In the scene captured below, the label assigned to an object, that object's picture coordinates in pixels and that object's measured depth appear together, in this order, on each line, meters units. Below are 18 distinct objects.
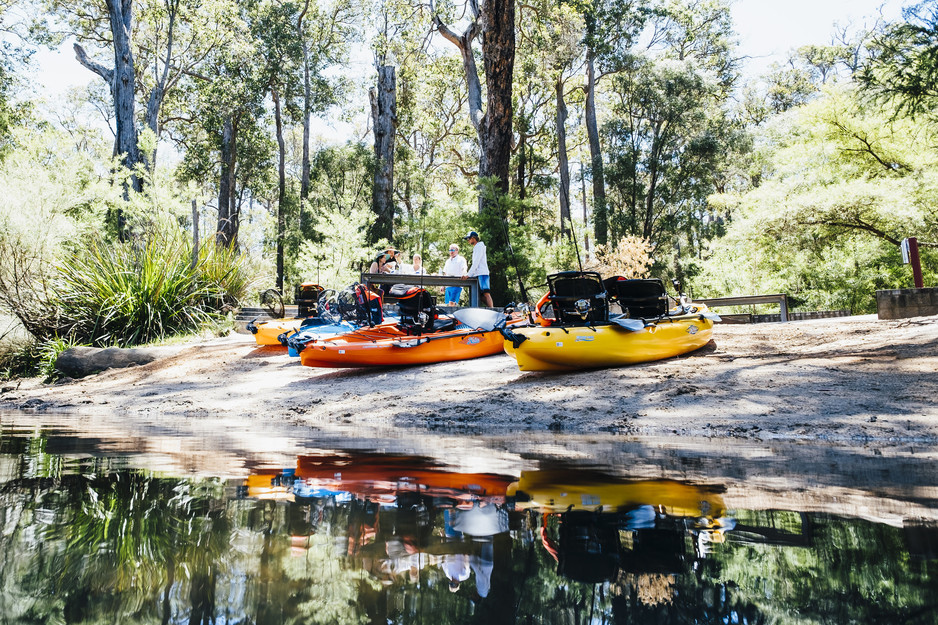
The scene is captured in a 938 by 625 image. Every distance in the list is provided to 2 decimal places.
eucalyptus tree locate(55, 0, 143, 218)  22.38
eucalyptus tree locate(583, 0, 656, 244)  27.73
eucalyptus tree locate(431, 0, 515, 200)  17.45
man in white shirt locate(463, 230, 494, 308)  12.60
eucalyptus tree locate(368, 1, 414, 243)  28.39
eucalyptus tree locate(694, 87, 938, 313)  17.58
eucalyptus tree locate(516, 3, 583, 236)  27.00
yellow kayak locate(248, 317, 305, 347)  12.82
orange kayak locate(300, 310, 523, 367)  10.51
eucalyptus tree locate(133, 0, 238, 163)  29.94
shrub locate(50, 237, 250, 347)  14.10
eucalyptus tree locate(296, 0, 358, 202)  32.34
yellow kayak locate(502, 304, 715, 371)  9.15
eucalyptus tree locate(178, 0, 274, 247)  31.64
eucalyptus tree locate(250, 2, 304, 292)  31.19
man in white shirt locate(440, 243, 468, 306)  13.16
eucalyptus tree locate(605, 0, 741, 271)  29.97
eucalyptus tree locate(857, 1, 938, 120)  8.59
